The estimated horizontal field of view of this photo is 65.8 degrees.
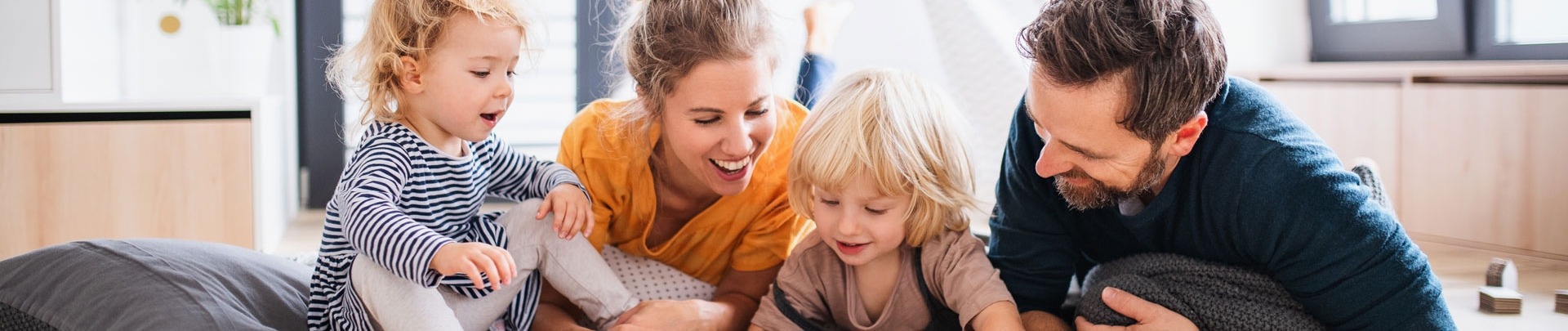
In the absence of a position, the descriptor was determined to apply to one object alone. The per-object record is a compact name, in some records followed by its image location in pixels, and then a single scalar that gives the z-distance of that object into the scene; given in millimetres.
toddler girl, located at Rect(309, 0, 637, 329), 1236
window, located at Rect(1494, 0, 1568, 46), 3035
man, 1229
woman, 1498
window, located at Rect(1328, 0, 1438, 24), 3434
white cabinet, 2482
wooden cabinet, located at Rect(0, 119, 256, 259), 2539
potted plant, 3137
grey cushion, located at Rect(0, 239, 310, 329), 1379
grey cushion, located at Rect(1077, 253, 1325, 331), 1340
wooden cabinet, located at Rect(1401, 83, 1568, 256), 2834
